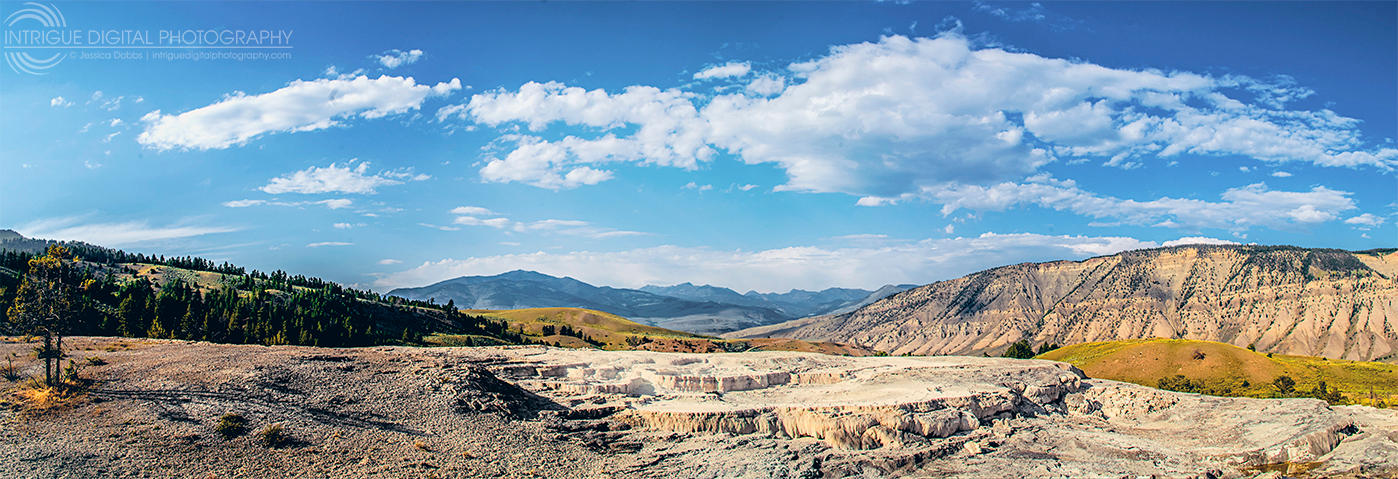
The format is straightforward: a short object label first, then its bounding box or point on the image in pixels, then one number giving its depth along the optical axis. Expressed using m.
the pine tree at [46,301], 33.31
